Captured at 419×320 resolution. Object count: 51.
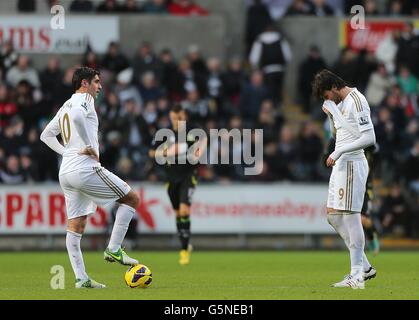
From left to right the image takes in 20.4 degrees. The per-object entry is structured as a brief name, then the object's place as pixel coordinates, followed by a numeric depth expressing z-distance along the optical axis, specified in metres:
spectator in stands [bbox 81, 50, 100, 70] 26.88
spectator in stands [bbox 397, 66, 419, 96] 29.09
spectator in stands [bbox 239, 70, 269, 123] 27.70
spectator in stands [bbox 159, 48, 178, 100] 27.70
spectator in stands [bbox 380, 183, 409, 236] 25.89
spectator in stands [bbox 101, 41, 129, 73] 28.08
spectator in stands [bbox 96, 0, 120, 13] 29.64
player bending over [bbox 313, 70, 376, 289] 13.45
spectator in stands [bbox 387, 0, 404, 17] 31.36
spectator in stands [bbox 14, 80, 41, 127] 26.52
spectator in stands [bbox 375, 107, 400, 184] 27.05
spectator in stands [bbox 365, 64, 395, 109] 28.53
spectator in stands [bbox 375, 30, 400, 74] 30.33
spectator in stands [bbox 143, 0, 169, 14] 30.16
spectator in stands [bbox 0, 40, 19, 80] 27.31
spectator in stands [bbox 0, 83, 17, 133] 26.58
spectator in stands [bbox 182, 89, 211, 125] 26.52
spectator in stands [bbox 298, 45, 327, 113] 28.80
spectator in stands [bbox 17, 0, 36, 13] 29.83
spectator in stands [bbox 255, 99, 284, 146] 26.73
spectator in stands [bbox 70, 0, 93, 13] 29.41
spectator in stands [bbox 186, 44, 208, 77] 28.06
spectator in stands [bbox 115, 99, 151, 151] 26.47
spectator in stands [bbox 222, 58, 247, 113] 28.16
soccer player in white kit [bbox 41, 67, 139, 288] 13.40
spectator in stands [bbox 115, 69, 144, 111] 27.19
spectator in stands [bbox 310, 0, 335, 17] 31.14
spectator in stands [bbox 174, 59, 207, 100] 27.50
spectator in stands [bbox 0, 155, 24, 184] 25.42
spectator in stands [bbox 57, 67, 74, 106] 26.61
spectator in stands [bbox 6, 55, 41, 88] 27.38
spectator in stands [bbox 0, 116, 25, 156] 25.69
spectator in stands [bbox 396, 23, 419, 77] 29.30
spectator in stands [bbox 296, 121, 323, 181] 26.73
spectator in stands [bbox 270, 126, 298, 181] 26.42
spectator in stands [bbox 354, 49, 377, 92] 28.39
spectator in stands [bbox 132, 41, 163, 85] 27.95
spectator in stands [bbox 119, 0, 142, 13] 29.81
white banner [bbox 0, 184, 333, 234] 25.44
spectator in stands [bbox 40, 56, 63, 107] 26.80
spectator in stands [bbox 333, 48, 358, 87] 28.17
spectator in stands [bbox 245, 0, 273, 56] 30.19
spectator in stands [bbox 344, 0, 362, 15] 31.14
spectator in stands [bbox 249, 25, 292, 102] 28.97
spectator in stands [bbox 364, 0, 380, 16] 31.06
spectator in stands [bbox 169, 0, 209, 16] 30.28
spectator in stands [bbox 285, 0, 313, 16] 31.03
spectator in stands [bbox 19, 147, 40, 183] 25.55
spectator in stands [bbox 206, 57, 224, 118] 27.41
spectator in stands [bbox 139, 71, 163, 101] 27.41
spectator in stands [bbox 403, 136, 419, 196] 26.56
